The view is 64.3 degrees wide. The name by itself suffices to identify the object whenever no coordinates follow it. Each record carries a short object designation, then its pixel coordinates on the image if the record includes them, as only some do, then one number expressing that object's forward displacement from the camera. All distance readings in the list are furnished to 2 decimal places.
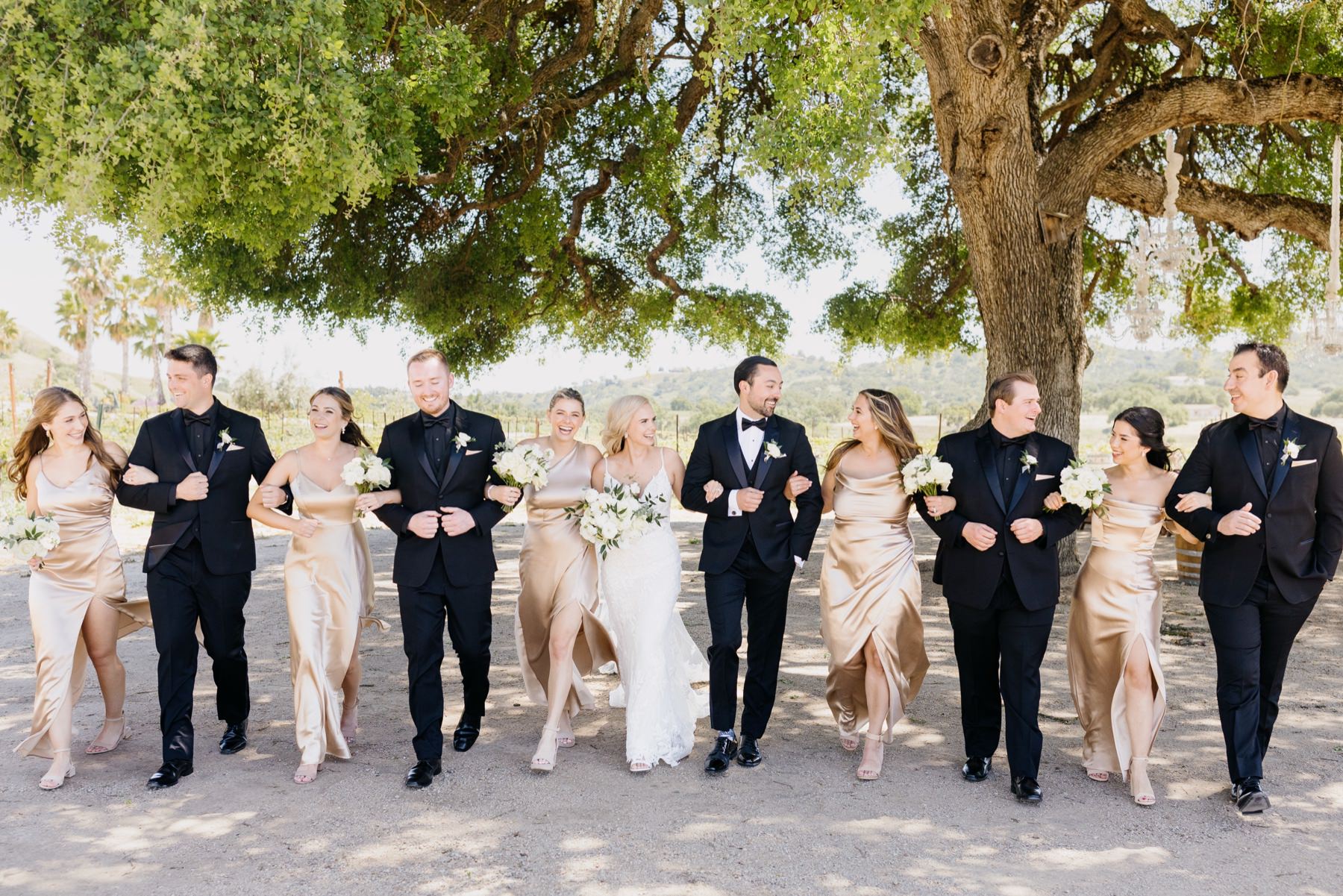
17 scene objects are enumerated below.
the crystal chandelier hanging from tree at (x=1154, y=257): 9.40
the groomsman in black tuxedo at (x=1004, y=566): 5.54
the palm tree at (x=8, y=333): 58.88
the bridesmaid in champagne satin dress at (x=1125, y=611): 5.59
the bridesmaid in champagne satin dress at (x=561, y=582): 6.22
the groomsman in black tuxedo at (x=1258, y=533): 5.29
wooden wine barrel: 12.20
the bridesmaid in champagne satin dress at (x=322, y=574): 5.84
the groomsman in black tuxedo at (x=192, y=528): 5.80
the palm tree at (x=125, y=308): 56.28
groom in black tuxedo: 6.02
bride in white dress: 6.06
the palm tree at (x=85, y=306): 54.47
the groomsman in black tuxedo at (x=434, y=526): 5.84
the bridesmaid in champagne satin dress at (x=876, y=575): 6.01
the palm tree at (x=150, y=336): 56.22
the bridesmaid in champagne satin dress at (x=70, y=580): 5.77
